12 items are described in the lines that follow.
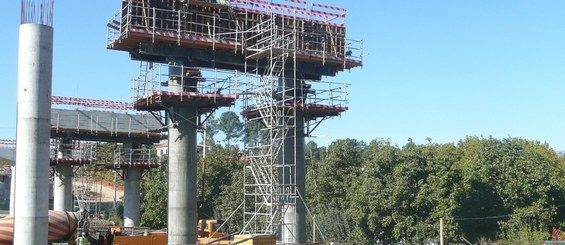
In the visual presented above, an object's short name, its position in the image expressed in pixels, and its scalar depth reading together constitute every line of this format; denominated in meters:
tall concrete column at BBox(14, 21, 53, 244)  18.27
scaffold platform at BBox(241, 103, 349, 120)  34.56
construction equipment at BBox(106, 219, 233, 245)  32.75
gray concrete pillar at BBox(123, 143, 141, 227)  49.84
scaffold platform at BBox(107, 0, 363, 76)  31.55
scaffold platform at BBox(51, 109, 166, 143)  48.78
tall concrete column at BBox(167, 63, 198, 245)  31.27
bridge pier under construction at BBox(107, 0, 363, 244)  31.88
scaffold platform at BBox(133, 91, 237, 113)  31.08
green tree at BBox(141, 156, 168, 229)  57.03
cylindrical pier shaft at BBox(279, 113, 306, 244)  34.41
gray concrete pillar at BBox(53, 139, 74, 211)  50.72
